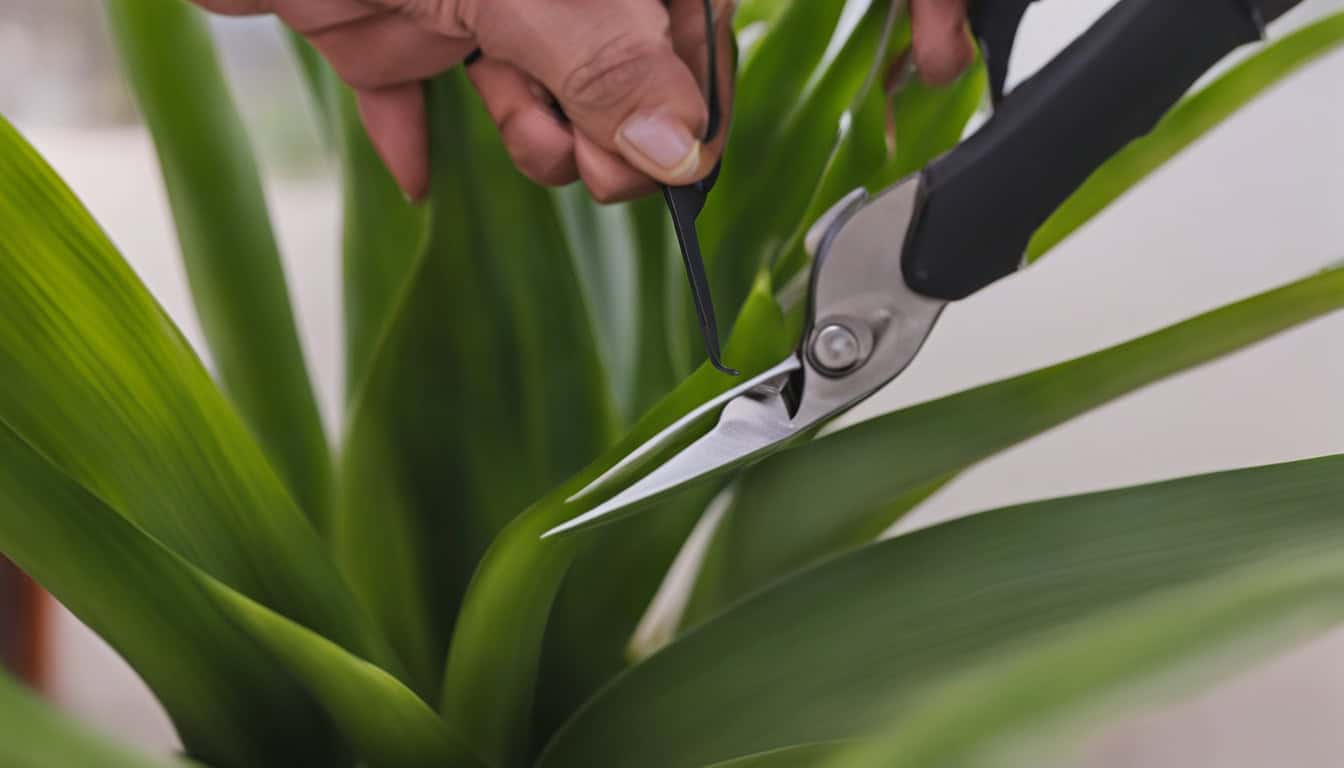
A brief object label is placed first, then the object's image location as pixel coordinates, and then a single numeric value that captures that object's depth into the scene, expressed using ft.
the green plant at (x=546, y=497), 0.57
